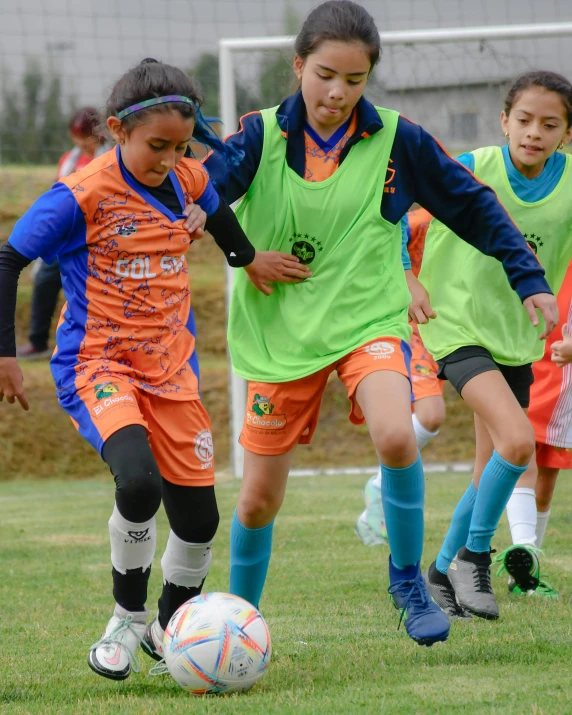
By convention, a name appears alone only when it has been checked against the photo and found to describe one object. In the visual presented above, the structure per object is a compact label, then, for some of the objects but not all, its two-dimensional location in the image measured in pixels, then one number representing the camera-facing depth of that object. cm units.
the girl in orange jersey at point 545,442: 1006
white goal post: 2003
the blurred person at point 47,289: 2119
